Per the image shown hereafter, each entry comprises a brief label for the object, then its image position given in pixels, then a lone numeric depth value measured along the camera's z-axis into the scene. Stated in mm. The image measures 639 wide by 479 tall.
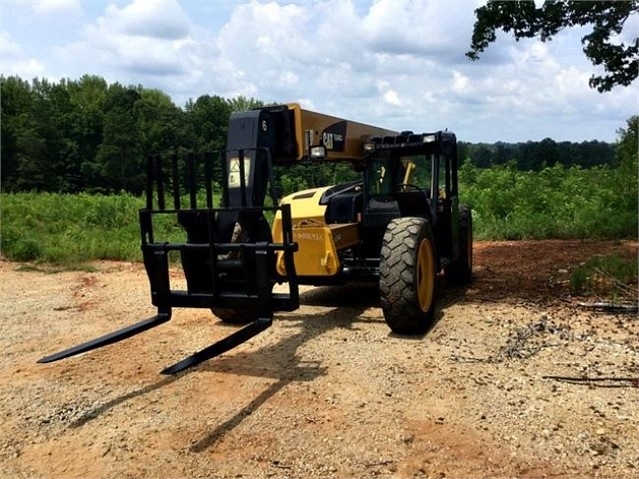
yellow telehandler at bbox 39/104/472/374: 4945
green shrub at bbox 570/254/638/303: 7172
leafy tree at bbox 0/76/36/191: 54331
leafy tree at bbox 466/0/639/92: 7812
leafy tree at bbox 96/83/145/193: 58656
